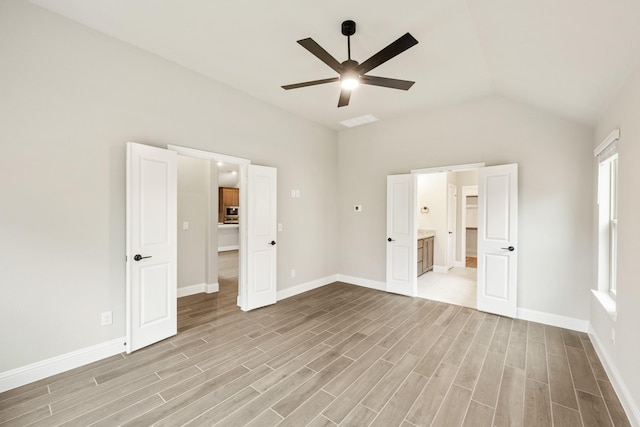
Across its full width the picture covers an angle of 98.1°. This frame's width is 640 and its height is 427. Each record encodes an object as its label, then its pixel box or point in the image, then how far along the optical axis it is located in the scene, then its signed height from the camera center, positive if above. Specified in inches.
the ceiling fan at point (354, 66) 83.1 +49.6
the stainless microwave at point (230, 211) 427.5 +1.5
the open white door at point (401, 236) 188.9 -16.1
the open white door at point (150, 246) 112.4 -14.5
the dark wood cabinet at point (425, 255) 240.4 -37.9
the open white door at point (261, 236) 159.8 -14.5
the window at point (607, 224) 116.8 -4.6
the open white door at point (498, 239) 150.1 -14.5
